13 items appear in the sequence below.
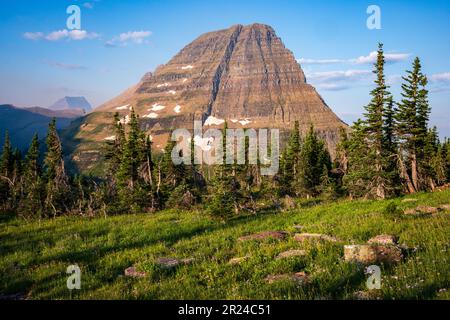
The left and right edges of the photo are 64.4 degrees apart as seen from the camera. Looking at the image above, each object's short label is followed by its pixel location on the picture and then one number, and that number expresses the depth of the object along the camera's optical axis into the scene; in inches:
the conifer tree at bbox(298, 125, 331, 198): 1921.8
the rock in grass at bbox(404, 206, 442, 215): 728.5
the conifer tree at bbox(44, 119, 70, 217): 1180.1
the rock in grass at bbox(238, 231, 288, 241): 600.1
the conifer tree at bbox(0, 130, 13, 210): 2112.5
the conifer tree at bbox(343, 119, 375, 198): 1286.9
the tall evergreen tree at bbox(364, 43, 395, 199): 1246.3
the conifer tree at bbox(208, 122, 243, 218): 913.5
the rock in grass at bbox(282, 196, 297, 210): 1213.6
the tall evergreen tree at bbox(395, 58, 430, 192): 1487.5
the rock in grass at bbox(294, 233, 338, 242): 528.0
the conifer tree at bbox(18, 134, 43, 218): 1152.2
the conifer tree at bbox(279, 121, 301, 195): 2046.0
